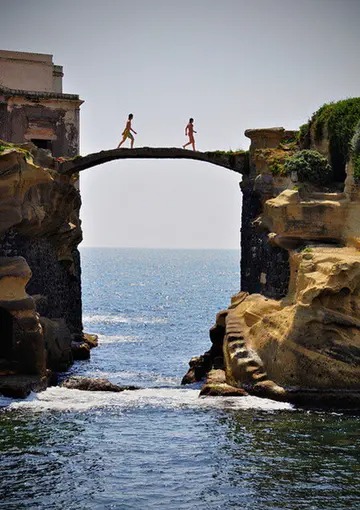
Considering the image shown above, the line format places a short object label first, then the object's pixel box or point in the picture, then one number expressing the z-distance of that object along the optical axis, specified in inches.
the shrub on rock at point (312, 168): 1963.6
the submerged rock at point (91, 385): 1846.7
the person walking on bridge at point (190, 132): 2351.7
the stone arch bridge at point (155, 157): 2335.1
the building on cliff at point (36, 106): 2539.4
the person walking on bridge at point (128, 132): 2346.2
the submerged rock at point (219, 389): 1745.8
